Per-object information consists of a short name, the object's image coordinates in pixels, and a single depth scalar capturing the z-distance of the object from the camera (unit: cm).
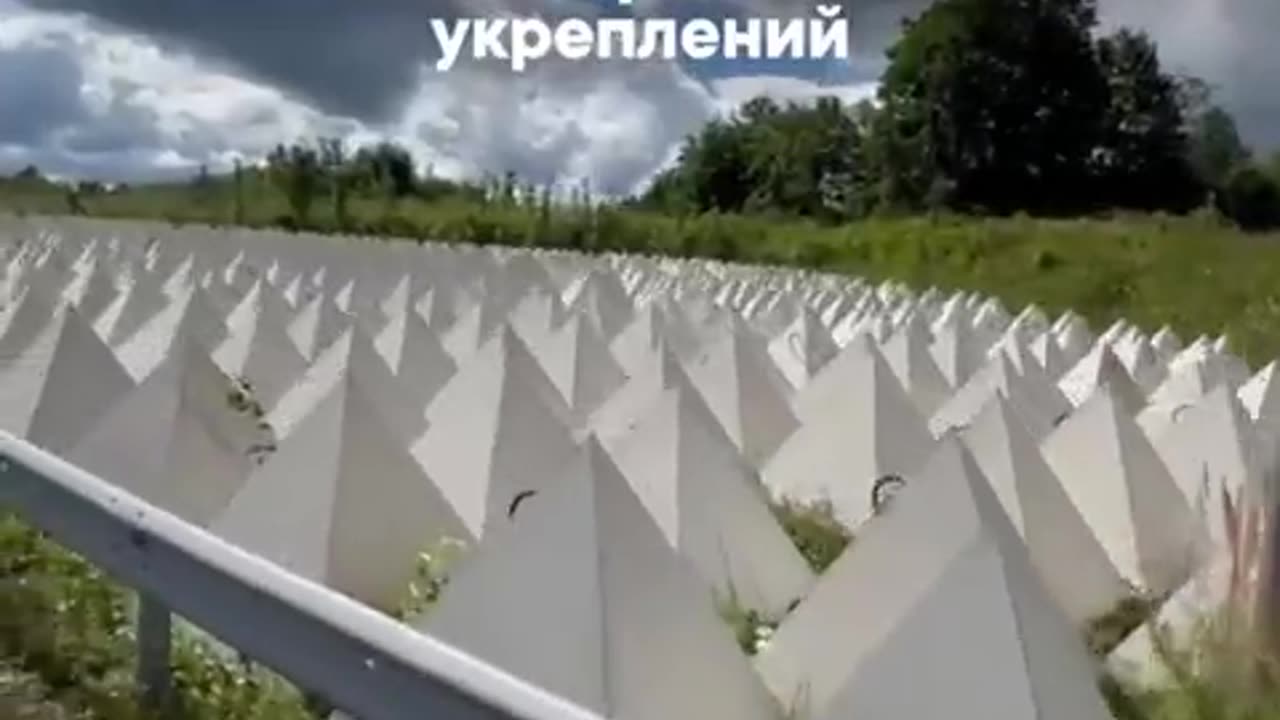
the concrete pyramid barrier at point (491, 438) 635
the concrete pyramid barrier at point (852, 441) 773
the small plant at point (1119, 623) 596
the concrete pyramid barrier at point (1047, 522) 645
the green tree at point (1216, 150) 6419
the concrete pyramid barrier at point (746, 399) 852
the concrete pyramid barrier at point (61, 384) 730
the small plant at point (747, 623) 561
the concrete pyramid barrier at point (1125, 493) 678
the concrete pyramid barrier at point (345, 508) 596
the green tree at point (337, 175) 5403
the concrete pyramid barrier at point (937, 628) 432
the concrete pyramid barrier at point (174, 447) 679
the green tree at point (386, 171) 6494
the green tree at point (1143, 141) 6272
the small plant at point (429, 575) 562
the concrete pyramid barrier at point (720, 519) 607
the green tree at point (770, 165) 7481
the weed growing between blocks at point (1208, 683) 458
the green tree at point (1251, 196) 5922
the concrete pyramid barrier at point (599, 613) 431
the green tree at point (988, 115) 6419
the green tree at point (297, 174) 5550
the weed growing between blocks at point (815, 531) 710
